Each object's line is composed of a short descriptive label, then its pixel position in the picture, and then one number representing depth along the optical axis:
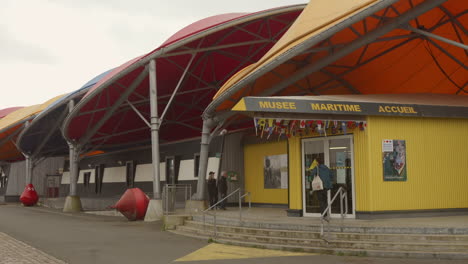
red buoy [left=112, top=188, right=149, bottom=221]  23.19
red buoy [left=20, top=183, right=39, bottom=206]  41.78
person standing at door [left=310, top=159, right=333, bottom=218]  14.06
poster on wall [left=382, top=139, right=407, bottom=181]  14.69
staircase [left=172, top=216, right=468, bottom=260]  11.17
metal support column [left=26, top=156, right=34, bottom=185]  46.75
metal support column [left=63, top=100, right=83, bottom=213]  33.94
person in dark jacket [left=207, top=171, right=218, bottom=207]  21.82
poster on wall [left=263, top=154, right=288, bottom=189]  22.02
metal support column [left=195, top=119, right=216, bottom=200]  21.31
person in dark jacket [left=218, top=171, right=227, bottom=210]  22.16
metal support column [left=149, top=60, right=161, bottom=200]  23.20
